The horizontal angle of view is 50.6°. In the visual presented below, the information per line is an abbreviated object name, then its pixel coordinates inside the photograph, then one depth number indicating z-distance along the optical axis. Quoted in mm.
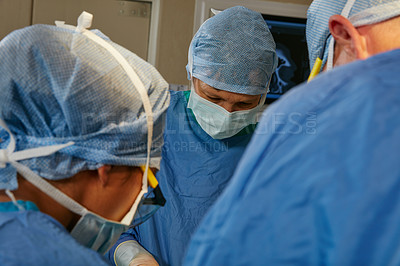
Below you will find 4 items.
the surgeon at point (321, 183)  576
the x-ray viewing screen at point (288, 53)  3281
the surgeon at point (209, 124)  1699
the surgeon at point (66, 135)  785
